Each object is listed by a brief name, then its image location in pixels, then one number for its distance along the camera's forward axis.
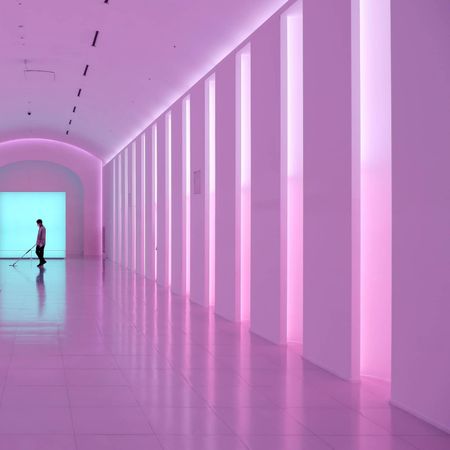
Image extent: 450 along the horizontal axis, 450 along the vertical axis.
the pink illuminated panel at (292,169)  9.62
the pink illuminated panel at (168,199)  18.38
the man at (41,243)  27.50
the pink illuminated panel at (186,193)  16.20
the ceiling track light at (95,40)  13.99
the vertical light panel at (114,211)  30.70
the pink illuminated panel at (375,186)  7.27
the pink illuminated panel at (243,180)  11.82
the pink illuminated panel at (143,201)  22.39
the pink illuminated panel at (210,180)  14.01
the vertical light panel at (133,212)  24.55
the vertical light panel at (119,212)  28.71
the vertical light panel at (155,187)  20.20
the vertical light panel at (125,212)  26.84
